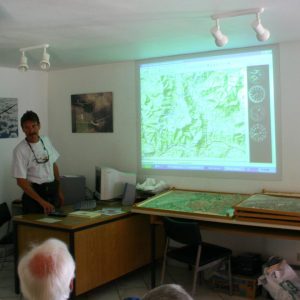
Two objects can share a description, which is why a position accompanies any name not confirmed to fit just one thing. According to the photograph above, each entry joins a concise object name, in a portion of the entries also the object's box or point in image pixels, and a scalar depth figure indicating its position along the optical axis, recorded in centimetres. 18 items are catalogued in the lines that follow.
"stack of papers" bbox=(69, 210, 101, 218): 380
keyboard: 420
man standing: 388
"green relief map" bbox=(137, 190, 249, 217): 366
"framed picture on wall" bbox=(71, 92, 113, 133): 496
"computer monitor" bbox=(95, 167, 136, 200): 446
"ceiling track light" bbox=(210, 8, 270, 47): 288
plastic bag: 337
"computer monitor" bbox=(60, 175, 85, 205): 466
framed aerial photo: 493
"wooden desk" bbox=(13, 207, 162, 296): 352
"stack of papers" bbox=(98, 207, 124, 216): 394
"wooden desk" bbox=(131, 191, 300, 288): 337
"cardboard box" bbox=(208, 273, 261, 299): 372
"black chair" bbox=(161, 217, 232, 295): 346
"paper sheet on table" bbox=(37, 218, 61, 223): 364
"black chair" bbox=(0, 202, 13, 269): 432
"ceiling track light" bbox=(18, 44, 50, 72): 374
